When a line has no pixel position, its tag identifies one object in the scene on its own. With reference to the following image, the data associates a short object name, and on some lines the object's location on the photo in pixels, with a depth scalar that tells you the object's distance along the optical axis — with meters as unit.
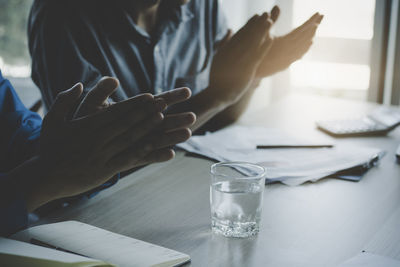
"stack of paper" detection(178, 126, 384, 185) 0.96
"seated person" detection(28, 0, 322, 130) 1.23
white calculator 1.26
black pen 1.13
